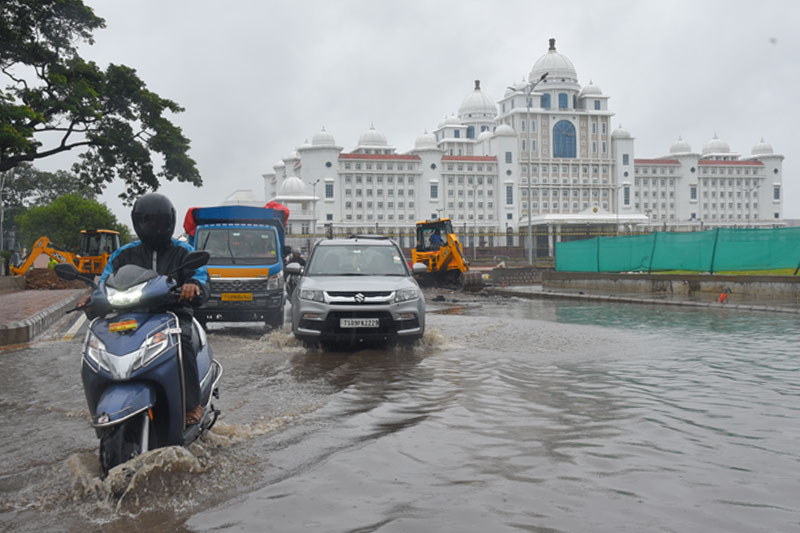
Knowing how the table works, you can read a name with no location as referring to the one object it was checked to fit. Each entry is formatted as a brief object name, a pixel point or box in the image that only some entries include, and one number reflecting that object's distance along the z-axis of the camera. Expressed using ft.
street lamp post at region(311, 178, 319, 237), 324.19
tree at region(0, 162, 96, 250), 259.39
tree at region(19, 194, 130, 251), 236.22
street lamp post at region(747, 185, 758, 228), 440.21
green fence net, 69.15
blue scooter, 13.03
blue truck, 43.65
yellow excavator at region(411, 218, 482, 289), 100.37
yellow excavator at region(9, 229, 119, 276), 112.47
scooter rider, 14.61
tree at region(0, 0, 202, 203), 63.77
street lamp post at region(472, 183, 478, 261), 377.99
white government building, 376.07
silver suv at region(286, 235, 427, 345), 31.68
